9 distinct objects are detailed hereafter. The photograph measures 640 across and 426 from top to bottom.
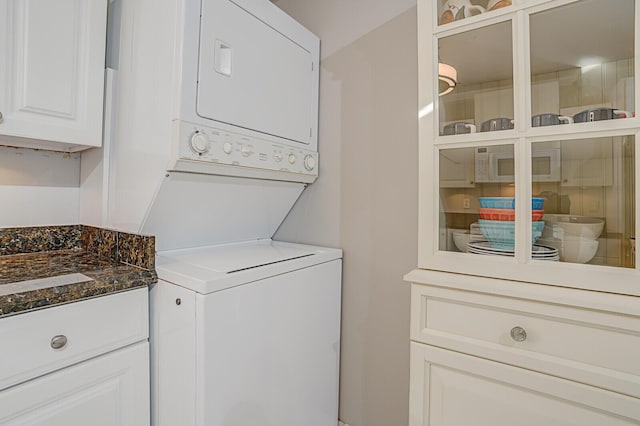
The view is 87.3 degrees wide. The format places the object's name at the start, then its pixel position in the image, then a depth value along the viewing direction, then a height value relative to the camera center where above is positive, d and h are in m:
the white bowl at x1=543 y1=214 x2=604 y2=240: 0.91 -0.01
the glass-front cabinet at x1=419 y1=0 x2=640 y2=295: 0.86 +0.23
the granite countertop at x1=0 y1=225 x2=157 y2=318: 0.98 -0.20
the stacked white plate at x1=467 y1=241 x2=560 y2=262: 0.94 -0.09
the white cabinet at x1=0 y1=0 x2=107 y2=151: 1.20 +0.55
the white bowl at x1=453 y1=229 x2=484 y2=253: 1.07 -0.06
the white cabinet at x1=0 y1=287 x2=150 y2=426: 0.93 -0.47
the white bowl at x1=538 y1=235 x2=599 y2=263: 0.91 -0.07
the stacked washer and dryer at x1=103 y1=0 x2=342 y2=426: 1.13 +0.07
